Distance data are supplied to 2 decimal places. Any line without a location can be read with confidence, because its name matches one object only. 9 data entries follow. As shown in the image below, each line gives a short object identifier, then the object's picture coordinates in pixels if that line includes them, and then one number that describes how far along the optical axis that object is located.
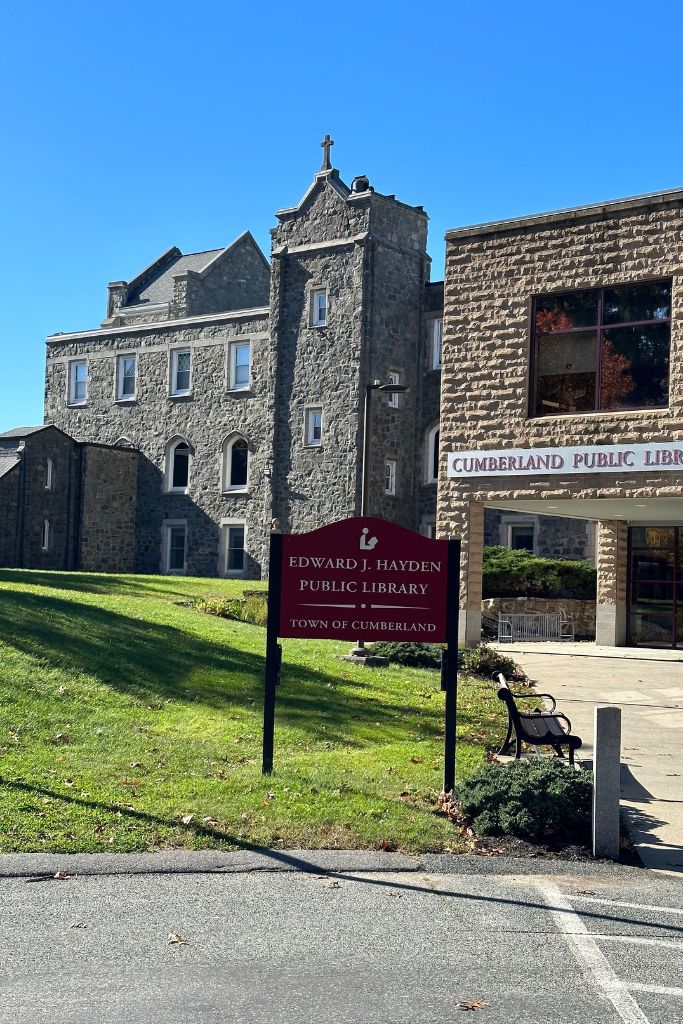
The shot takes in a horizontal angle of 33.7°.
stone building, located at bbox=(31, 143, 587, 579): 41.94
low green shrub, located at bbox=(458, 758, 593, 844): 9.03
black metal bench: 11.12
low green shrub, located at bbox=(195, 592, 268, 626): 23.61
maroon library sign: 10.60
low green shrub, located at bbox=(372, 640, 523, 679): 19.86
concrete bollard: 8.73
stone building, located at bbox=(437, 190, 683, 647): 20.75
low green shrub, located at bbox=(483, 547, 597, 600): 33.97
